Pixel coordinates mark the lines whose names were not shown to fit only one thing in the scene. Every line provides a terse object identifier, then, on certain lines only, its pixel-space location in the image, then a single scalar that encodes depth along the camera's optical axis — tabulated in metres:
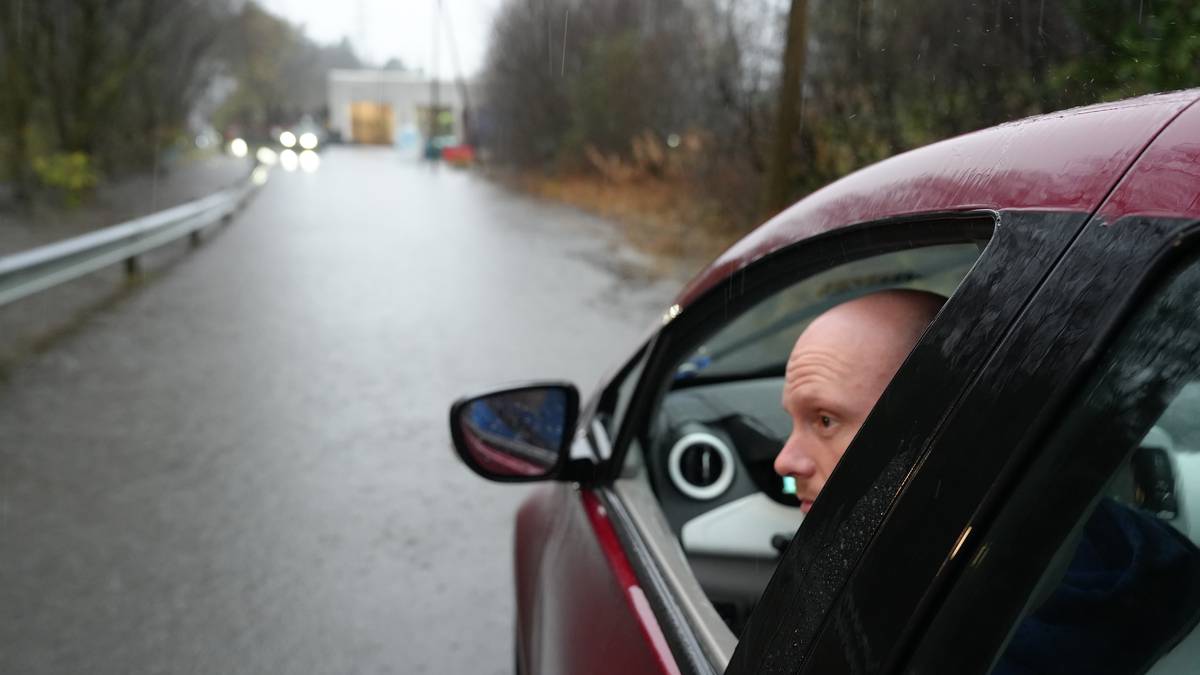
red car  0.89
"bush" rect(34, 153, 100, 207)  20.94
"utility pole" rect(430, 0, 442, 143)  57.21
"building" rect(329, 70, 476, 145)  93.19
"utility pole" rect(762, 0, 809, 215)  3.09
